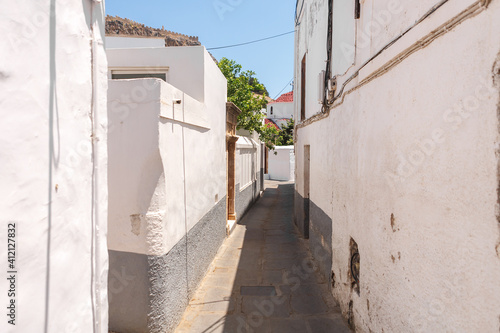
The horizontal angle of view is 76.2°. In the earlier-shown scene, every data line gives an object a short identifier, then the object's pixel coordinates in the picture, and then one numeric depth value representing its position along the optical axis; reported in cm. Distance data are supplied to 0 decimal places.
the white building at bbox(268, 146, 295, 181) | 2200
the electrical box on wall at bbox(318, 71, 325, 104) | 524
